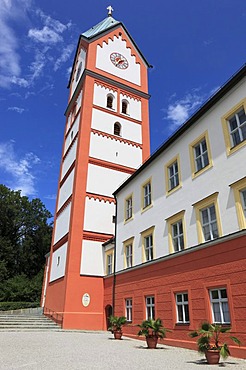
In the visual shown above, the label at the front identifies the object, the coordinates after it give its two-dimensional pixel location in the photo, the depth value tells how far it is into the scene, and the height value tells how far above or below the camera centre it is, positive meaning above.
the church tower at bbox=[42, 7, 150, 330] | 21.31 +13.37
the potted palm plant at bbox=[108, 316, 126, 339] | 14.98 +0.00
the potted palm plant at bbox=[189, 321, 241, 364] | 7.95 -0.52
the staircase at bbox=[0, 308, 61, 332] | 18.30 +0.10
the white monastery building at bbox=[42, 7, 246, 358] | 11.01 +5.56
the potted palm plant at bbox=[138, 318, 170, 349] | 11.14 -0.20
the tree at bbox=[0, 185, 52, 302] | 42.62 +12.52
